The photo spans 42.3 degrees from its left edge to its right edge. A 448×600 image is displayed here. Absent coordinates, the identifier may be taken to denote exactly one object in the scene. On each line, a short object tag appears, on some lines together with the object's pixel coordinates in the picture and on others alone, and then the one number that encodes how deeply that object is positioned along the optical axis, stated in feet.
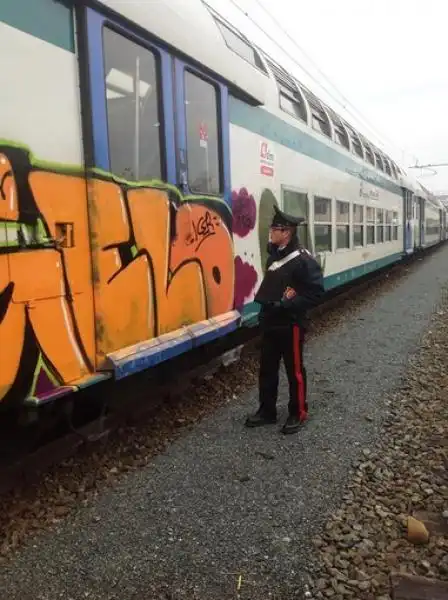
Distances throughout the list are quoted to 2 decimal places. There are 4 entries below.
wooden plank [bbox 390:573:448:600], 8.40
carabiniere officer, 14.53
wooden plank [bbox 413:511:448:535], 10.33
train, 9.86
